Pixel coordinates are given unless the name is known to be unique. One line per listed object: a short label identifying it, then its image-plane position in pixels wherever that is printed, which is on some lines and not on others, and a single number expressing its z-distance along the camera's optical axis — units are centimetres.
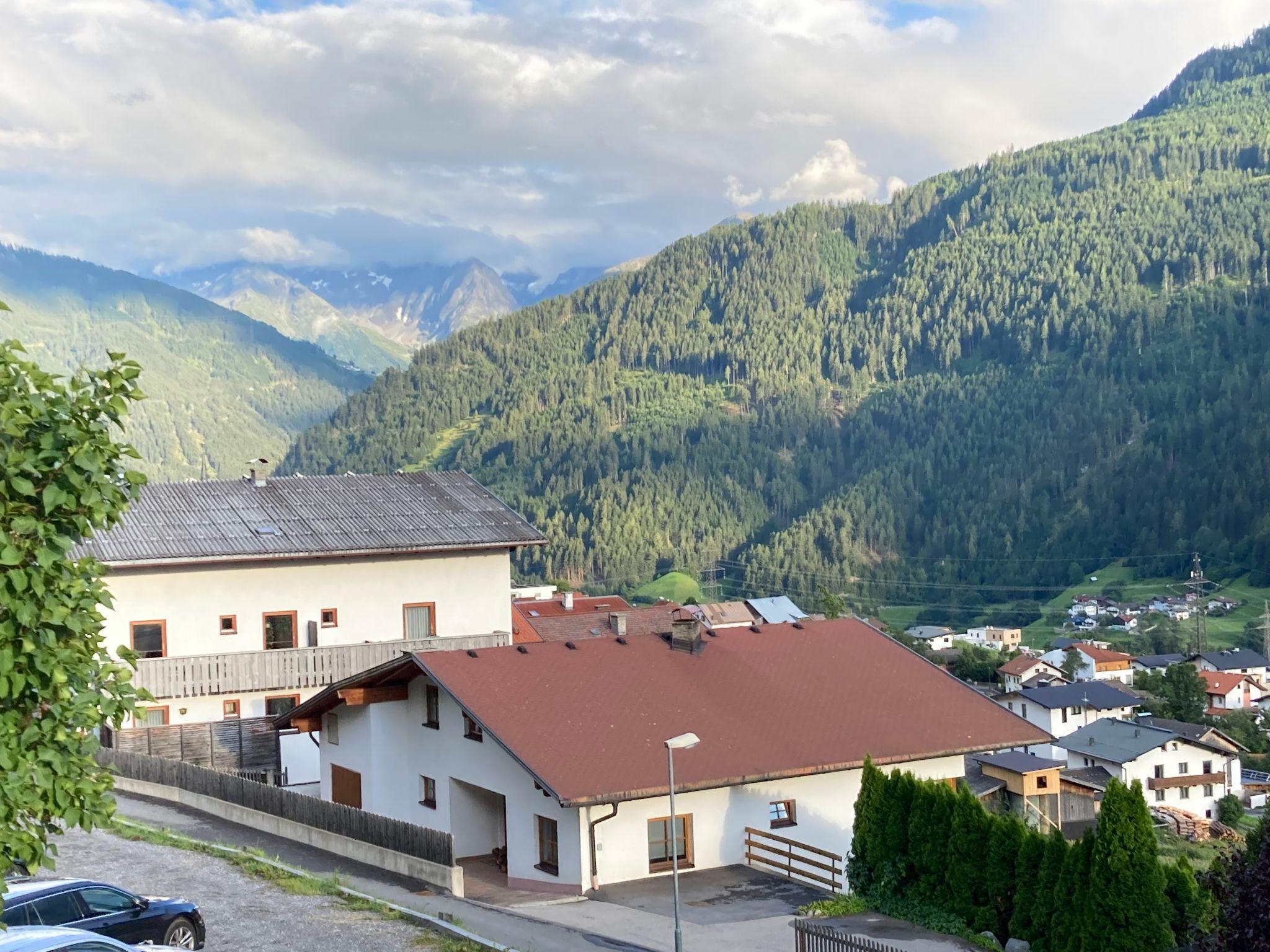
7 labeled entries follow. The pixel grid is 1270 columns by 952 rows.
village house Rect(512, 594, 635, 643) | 6469
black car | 1550
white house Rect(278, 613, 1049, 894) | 2572
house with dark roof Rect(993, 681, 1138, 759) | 10850
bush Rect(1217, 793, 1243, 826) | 8812
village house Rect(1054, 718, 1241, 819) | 9100
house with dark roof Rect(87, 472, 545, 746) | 3859
